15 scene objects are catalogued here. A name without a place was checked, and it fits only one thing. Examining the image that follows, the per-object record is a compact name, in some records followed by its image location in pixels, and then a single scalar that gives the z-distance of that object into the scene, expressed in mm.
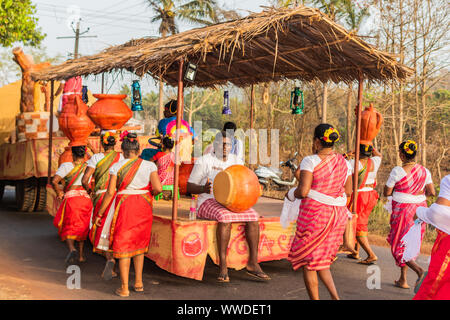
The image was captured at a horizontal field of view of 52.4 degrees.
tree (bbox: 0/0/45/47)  13898
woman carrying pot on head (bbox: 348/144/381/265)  6441
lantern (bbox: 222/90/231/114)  8808
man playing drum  5309
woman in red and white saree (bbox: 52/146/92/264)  6172
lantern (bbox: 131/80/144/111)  8281
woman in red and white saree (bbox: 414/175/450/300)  3283
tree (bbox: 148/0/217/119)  23531
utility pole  29894
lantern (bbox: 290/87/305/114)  7988
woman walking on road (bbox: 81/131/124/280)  5664
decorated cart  5129
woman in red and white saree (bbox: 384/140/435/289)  5312
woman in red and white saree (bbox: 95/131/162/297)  4715
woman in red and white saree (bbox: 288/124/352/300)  3924
